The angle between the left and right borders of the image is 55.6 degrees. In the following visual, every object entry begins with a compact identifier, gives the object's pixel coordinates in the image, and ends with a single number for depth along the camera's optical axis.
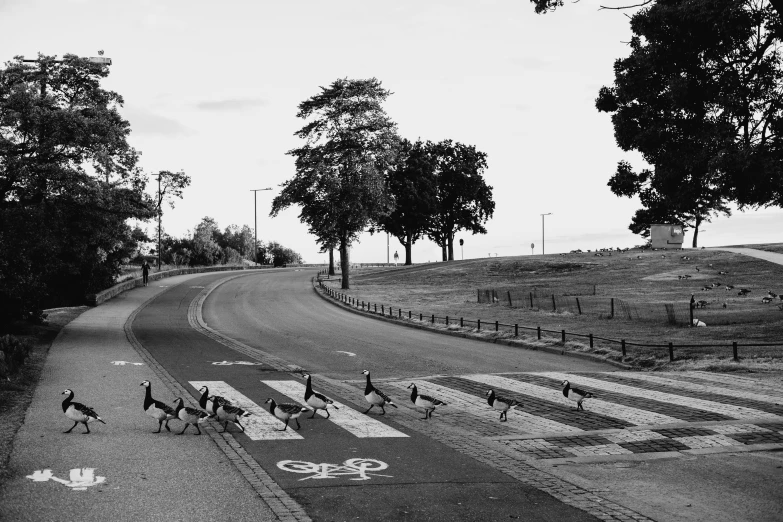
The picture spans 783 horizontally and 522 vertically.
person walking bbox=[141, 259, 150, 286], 66.38
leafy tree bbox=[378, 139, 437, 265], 98.75
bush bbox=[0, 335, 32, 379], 19.84
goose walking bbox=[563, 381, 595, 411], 15.94
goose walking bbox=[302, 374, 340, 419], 14.83
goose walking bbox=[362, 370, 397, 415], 15.27
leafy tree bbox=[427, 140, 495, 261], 104.44
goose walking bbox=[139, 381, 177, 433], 13.33
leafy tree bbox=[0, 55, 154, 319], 29.78
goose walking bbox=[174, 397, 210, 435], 13.19
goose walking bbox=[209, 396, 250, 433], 13.38
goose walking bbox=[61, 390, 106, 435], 12.80
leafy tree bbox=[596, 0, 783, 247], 26.38
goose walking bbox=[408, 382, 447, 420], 15.07
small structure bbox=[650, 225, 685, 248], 91.44
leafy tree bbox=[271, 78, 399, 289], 68.81
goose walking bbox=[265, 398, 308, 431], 13.60
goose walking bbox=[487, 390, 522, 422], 15.02
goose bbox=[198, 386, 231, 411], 13.62
